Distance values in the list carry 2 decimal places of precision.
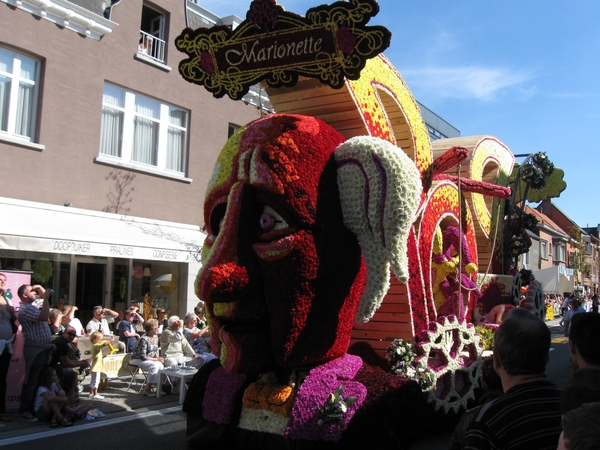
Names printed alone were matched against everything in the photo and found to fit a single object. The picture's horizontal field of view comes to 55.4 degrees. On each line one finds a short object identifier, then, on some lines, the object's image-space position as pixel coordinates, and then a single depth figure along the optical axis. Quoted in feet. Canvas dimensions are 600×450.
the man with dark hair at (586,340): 9.13
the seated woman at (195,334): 31.48
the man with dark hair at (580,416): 4.87
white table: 25.50
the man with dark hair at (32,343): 22.39
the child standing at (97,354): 26.99
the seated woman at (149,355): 27.50
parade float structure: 13.32
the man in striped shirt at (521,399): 6.79
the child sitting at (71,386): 22.62
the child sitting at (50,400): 21.12
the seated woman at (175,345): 29.43
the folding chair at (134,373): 28.59
